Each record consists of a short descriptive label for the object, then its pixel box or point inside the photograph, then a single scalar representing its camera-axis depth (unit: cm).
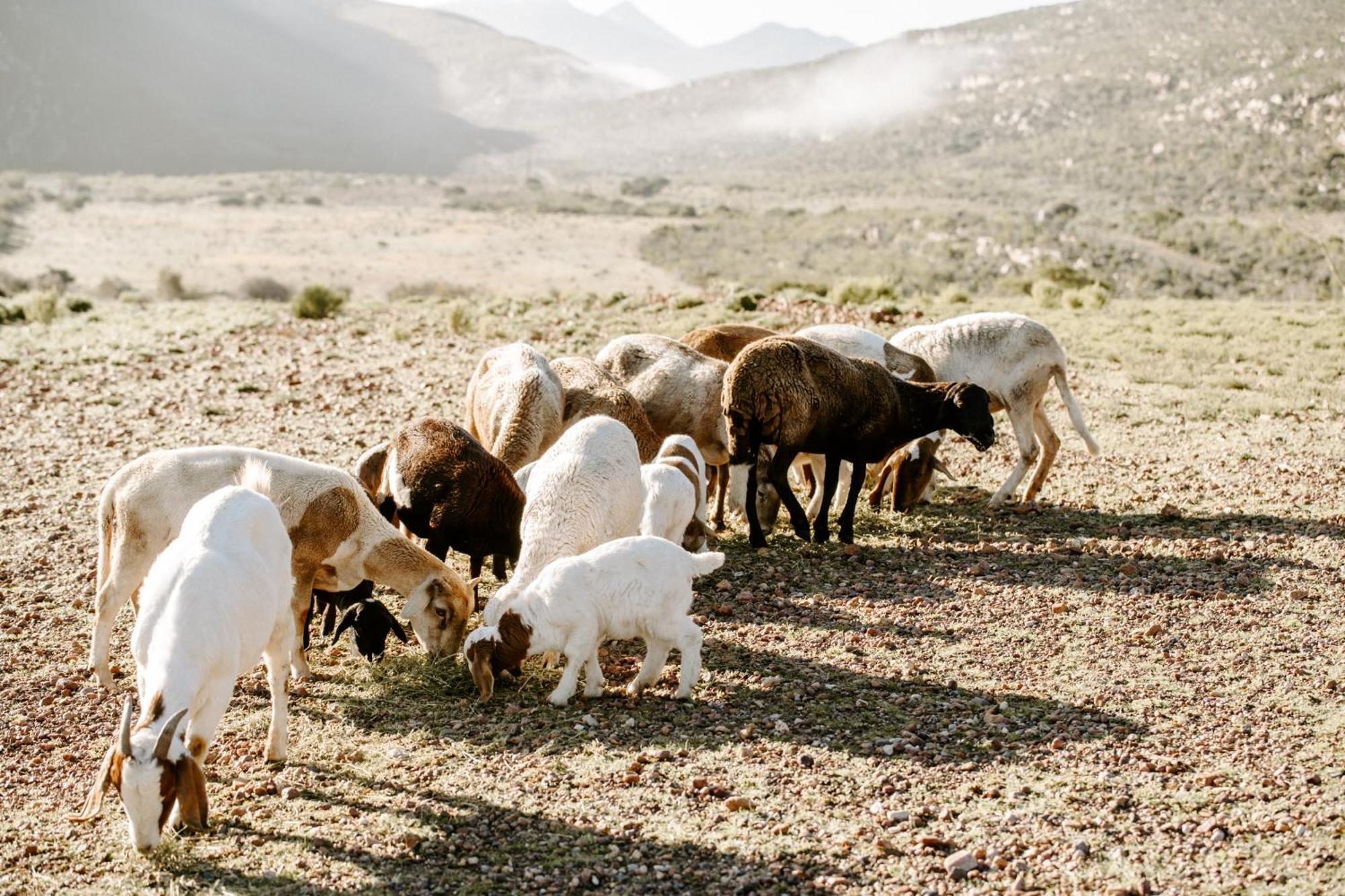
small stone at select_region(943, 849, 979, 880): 540
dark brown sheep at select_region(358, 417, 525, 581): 905
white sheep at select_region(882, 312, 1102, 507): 1203
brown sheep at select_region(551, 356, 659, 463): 1076
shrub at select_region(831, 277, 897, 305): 2430
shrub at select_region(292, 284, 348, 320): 2336
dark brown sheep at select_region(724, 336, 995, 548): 1042
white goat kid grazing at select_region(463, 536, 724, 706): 727
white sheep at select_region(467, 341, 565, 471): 1043
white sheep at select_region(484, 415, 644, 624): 823
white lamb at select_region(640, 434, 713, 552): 903
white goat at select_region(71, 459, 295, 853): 529
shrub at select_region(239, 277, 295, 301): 3522
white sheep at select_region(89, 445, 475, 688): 778
